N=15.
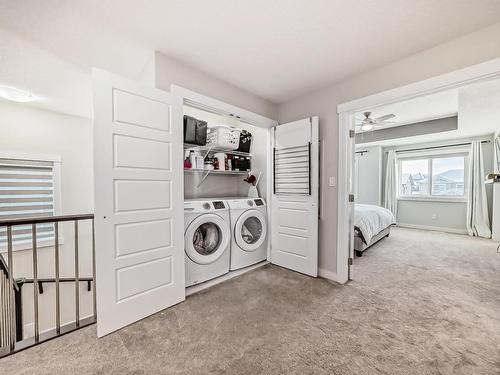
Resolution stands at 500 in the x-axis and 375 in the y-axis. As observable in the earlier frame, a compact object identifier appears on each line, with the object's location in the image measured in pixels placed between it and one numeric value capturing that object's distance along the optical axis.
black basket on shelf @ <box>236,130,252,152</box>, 3.25
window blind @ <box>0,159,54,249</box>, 3.23
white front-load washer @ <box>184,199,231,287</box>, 2.28
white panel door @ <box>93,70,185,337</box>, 1.63
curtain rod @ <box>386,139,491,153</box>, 4.81
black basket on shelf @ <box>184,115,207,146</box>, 2.54
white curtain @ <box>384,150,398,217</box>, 6.02
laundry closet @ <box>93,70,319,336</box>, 1.66
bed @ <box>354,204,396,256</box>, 3.41
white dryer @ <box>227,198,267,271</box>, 2.70
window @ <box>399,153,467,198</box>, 5.31
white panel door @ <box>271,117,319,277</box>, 2.64
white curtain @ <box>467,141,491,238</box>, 4.76
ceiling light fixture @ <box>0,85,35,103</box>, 2.59
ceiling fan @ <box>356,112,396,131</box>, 3.72
